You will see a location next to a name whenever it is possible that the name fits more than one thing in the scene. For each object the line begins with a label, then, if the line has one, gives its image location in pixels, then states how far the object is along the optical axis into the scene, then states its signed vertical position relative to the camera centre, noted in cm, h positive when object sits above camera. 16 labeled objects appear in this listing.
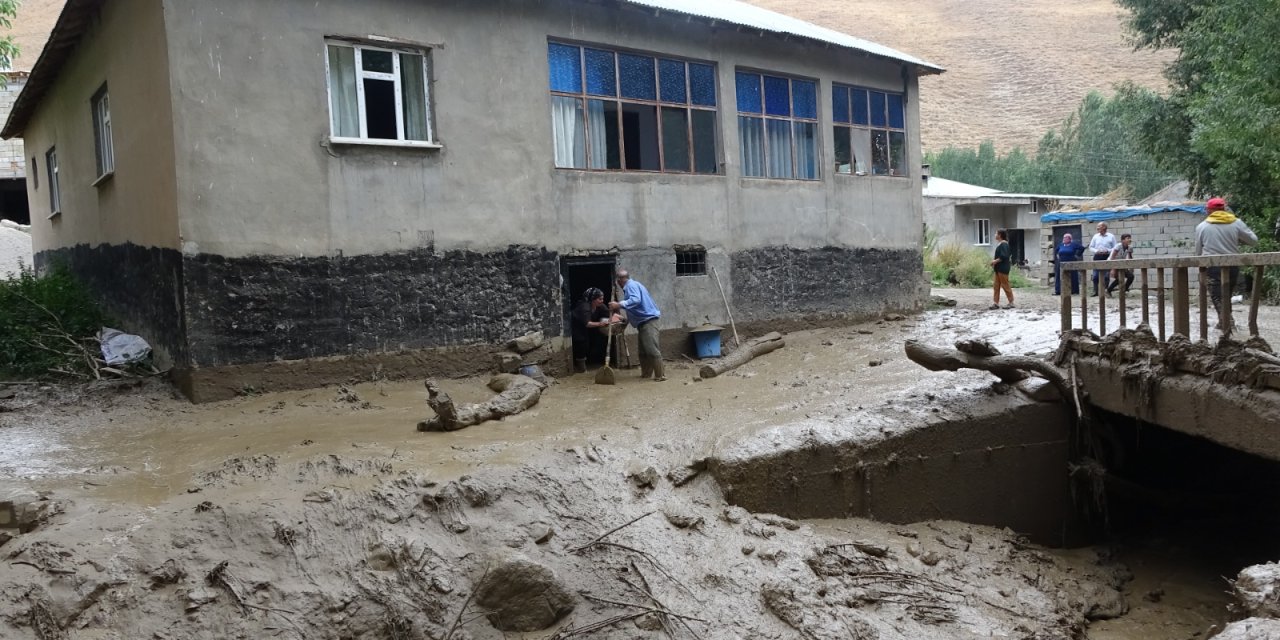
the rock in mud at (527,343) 1082 -82
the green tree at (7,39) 1562 +528
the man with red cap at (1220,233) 995 +10
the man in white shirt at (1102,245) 1719 +7
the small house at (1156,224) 2069 +52
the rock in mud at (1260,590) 525 -218
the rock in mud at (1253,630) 488 -222
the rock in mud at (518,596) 588 -216
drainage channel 741 -244
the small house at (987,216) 3250 +147
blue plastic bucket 1240 -107
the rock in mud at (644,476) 705 -167
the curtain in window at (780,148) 1407 +191
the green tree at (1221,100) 1481 +274
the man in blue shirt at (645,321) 1103 -63
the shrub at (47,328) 1000 -32
